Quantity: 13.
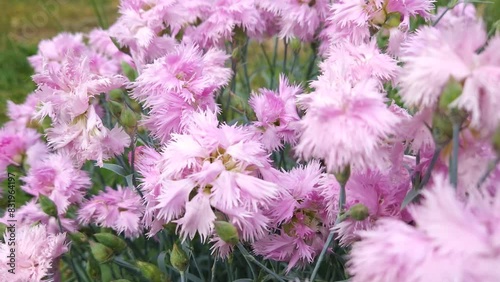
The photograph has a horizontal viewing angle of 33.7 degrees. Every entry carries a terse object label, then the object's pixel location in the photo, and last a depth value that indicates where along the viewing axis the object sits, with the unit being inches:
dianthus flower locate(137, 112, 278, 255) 9.8
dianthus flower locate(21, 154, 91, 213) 12.3
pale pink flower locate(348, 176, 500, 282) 7.6
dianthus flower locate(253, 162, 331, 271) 10.7
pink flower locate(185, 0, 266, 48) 13.9
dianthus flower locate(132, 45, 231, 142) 11.5
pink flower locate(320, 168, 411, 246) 10.1
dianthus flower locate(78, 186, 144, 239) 11.9
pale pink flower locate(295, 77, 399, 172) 8.8
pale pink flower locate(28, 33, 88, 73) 15.8
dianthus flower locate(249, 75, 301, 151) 11.7
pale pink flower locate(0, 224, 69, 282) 10.6
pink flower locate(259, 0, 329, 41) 13.9
